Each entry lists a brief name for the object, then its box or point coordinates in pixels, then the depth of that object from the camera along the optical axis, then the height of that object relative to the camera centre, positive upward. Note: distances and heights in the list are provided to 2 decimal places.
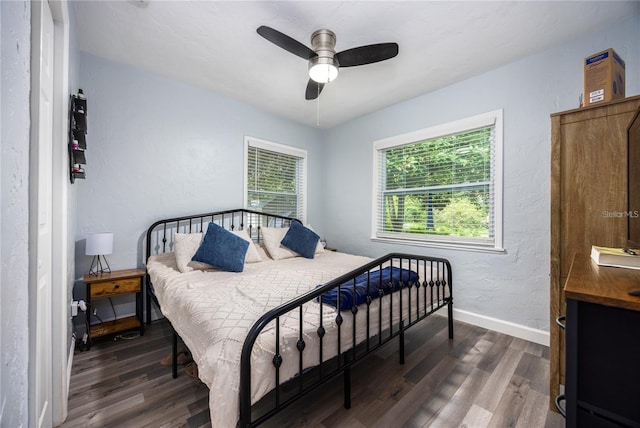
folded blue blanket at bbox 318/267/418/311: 1.62 -0.50
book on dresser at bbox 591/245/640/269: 1.12 -0.19
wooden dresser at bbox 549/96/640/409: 1.45 +0.16
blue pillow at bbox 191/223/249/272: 2.54 -0.36
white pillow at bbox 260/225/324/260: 3.31 -0.39
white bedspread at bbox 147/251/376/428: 1.13 -0.58
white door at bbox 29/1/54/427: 1.31 -0.10
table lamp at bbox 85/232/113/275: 2.31 -0.28
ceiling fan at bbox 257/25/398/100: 2.00 +1.26
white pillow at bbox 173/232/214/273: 2.55 -0.37
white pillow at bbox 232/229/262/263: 3.01 -0.45
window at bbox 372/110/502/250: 2.83 +0.35
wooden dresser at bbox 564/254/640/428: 0.78 -0.44
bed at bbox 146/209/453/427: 1.16 -0.59
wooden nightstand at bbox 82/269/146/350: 2.32 -0.71
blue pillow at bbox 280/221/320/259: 3.39 -0.36
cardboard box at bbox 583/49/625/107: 1.53 +0.81
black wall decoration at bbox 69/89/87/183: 1.75 +0.52
